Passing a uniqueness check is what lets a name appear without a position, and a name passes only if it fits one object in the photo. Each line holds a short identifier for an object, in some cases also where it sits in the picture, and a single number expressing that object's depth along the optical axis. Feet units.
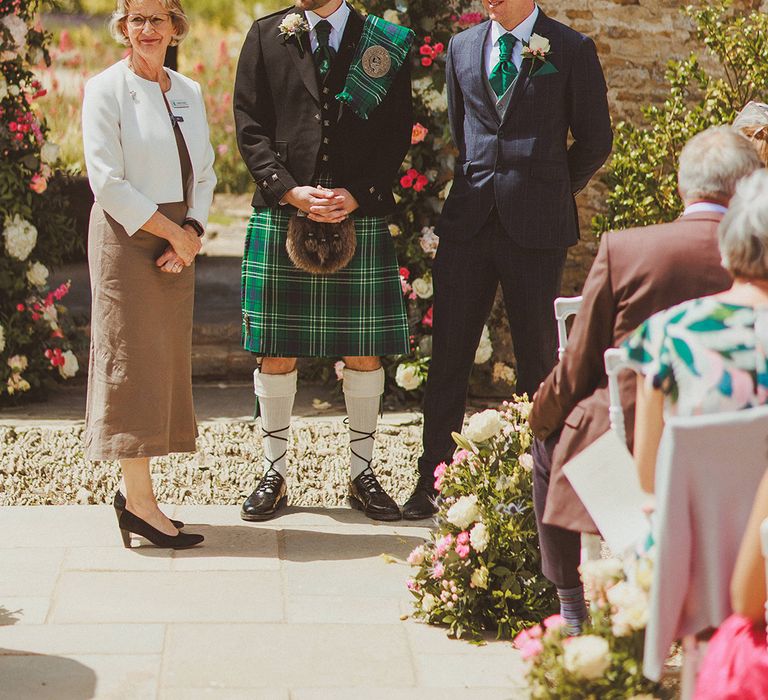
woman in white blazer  26.68
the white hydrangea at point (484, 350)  40.77
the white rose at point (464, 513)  23.98
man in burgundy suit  18.95
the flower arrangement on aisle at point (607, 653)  16.86
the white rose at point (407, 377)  39.33
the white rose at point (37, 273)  41.26
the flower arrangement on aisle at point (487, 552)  24.06
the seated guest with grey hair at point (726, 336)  15.95
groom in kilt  29.65
